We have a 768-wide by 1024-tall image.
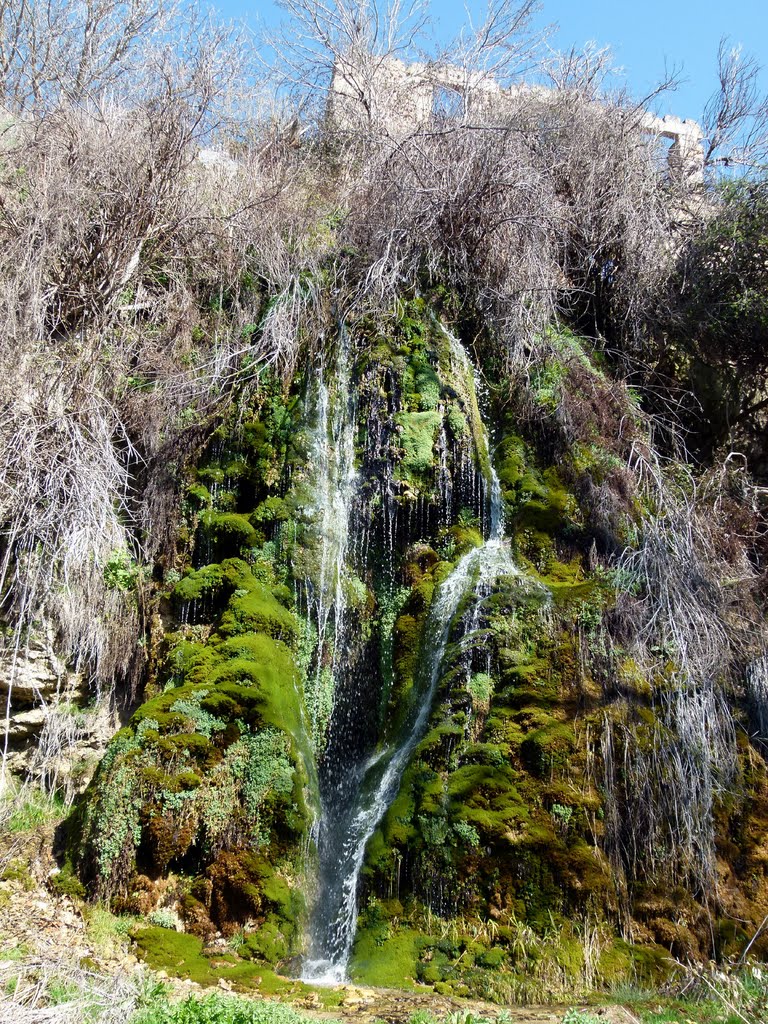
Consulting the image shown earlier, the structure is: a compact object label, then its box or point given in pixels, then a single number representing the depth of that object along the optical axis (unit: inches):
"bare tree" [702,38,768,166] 457.1
